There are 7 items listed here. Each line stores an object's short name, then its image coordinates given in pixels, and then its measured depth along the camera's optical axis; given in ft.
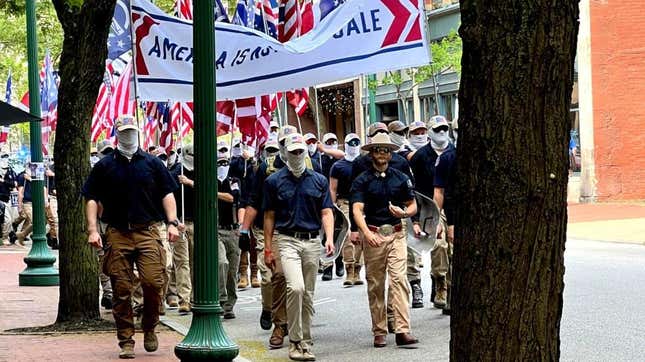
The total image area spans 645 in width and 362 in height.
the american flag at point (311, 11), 56.90
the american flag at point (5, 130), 112.47
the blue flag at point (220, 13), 57.77
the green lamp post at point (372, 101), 148.77
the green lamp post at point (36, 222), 64.03
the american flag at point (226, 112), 56.34
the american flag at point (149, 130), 81.53
